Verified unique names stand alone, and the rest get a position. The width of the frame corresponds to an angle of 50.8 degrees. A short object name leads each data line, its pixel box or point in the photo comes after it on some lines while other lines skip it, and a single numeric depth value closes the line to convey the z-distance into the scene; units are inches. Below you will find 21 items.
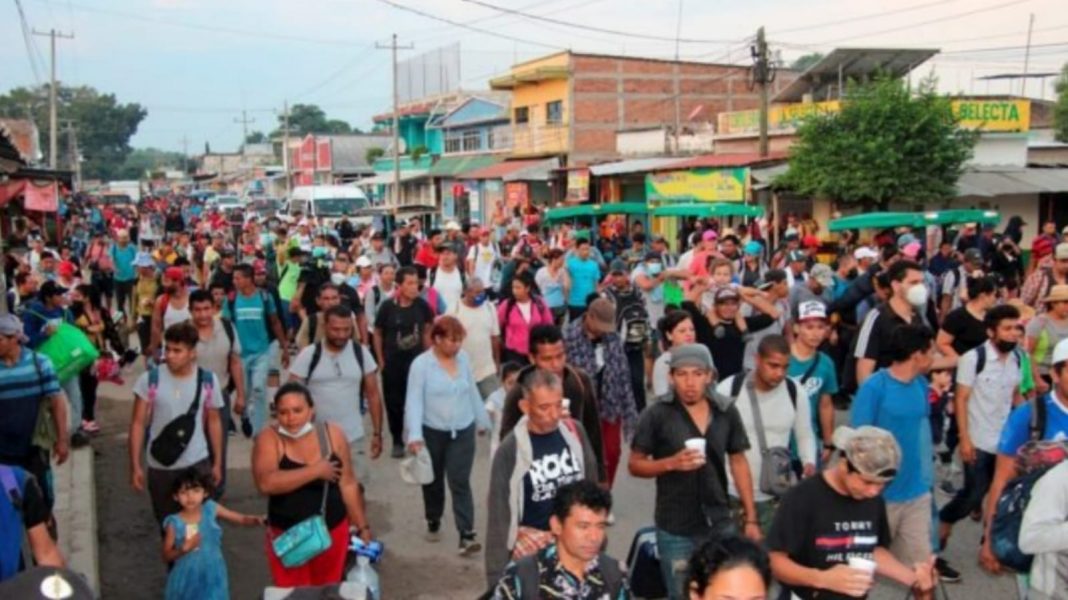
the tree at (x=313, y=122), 6603.8
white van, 1688.0
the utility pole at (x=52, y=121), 1917.4
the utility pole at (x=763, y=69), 1097.4
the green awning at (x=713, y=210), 871.1
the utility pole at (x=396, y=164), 1945.4
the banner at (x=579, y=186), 1541.6
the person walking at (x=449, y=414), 286.5
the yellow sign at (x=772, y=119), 1166.5
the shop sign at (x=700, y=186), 1091.3
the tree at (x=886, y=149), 971.9
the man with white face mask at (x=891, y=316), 287.4
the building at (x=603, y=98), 1843.0
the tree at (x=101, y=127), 5876.0
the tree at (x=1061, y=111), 1525.7
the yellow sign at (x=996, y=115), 1114.7
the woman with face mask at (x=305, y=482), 212.1
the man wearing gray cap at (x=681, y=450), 203.5
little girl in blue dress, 230.4
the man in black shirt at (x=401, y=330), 386.6
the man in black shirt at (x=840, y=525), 163.6
